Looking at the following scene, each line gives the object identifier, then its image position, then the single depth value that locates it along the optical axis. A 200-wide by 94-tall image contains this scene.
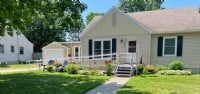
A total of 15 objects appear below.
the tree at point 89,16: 30.43
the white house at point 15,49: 22.22
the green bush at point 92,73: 10.27
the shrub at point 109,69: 9.94
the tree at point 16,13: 7.27
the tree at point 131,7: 25.06
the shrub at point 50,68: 12.13
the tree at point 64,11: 7.42
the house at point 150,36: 10.84
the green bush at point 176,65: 10.33
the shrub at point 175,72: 9.55
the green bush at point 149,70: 10.11
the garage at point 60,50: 19.09
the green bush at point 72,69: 10.92
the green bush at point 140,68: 10.16
